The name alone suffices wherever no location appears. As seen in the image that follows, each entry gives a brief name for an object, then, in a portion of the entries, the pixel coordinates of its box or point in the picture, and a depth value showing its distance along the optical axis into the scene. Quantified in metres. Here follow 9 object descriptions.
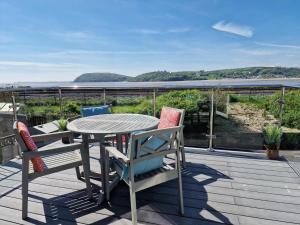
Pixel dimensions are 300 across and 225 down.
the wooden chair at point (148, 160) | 1.80
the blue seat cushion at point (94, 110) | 3.59
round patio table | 2.32
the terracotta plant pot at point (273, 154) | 3.43
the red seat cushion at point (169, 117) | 2.96
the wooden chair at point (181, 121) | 2.90
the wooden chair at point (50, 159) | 2.00
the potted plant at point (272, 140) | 3.38
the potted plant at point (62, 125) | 4.03
